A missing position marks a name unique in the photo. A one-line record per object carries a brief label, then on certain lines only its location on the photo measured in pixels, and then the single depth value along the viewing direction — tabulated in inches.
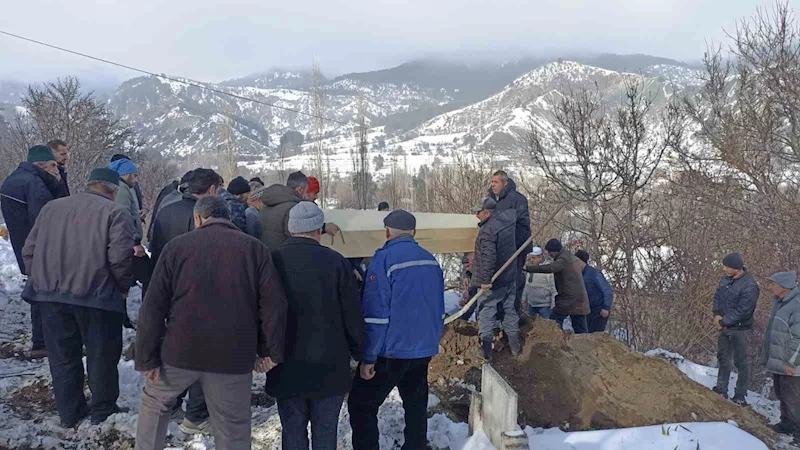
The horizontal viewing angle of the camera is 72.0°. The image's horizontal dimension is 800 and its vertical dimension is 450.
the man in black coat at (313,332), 122.6
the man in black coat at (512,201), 263.7
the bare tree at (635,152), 642.2
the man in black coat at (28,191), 200.4
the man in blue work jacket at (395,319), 137.4
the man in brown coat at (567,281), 292.4
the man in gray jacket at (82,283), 147.3
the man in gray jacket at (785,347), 228.2
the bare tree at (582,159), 685.3
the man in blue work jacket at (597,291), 325.7
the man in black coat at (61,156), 214.7
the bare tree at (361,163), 1404.8
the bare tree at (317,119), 1493.6
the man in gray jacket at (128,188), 201.3
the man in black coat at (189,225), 157.2
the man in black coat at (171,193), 166.6
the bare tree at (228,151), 1647.4
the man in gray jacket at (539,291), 322.7
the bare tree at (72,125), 762.2
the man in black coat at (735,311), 253.6
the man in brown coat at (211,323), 114.6
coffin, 231.8
